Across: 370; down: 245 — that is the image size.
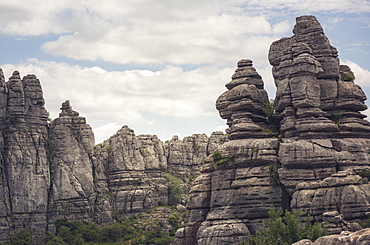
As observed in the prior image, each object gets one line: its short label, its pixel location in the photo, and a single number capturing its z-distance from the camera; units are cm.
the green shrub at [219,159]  11150
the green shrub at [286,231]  9119
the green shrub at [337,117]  11299
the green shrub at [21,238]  12800
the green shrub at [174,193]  15775
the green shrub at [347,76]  11800
